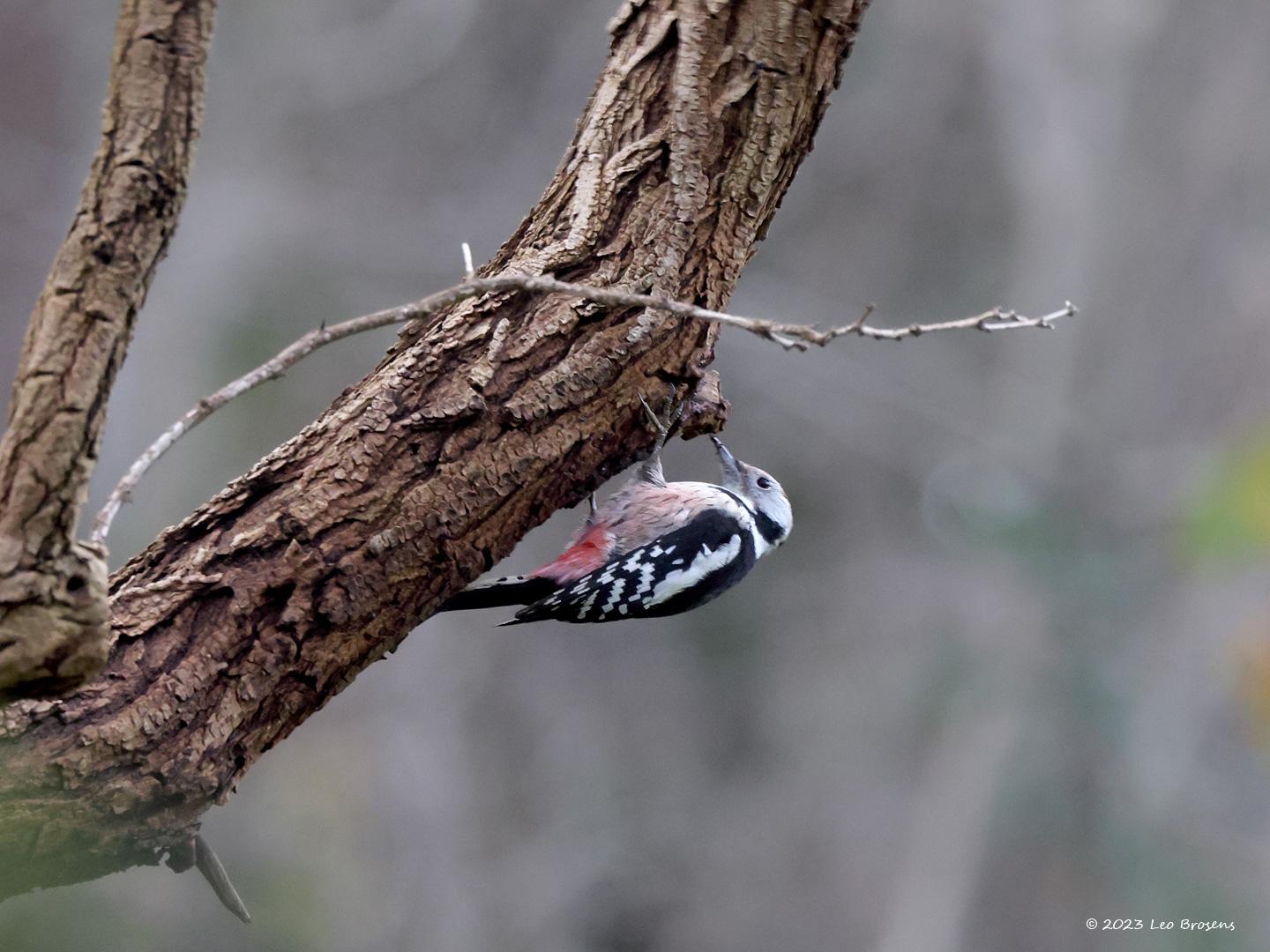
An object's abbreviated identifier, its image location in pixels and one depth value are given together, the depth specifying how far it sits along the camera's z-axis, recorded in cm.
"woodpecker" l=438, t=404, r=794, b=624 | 855
